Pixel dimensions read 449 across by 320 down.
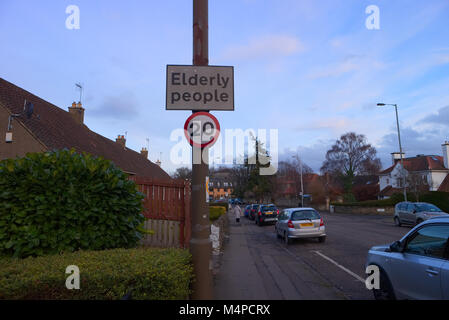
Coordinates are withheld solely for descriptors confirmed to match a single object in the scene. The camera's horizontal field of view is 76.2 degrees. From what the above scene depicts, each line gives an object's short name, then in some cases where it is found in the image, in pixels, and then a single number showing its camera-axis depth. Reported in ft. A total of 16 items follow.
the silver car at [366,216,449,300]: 11.23
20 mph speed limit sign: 12.67
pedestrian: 86.41
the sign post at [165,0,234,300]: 12.39
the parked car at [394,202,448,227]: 56.56
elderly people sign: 13.08
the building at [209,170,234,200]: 393.50
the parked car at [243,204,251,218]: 112.37
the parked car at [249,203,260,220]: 95.34
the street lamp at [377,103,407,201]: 85.31
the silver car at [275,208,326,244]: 38.58
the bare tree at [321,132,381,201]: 184.34
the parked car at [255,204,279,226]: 75.51
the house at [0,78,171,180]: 49.19
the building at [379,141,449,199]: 150.93
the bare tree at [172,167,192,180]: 260.21
